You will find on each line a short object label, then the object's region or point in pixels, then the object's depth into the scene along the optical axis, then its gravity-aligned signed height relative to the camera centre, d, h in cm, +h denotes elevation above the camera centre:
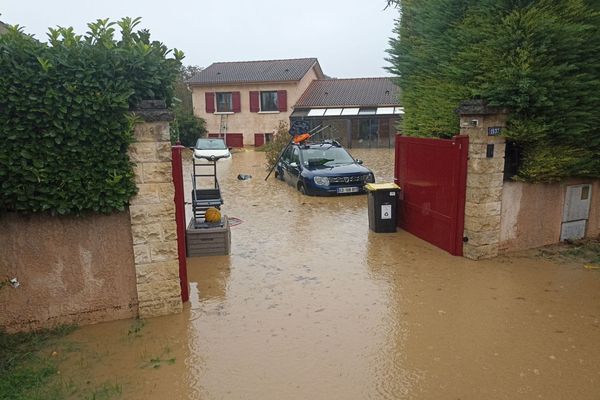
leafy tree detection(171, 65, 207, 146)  3122 -9
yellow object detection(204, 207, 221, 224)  834 -160
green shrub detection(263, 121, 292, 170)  1950 -91
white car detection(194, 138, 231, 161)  2350 -124
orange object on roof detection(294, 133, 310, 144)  1636 -47
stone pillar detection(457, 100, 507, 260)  709 -82
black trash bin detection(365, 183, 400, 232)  940 -165
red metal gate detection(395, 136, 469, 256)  755 -115
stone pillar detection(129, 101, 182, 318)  528 -104
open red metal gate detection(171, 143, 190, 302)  579 -104
